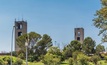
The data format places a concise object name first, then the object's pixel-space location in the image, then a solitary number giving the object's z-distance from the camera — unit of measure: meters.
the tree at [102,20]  31.59
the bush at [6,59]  69.62
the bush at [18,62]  68.12
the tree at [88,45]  102.62
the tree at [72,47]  98.62
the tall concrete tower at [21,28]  125.40
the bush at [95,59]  77.59
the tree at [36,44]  96.62
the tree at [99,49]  99.92
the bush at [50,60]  69.87
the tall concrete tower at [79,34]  139.25
